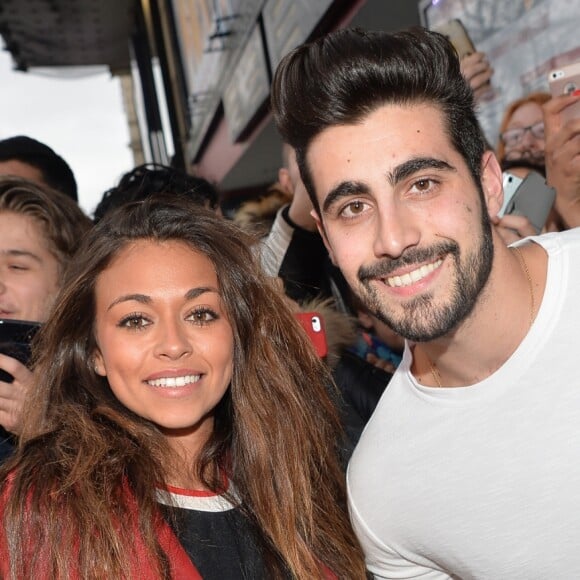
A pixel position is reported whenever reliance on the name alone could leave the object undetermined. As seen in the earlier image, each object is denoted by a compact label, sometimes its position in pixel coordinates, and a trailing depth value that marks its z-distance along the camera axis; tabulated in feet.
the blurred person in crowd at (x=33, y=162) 9.20
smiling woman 5.05
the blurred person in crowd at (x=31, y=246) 6.97
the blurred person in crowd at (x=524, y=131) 7.45
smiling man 4.91
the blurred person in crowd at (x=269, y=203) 9.09
